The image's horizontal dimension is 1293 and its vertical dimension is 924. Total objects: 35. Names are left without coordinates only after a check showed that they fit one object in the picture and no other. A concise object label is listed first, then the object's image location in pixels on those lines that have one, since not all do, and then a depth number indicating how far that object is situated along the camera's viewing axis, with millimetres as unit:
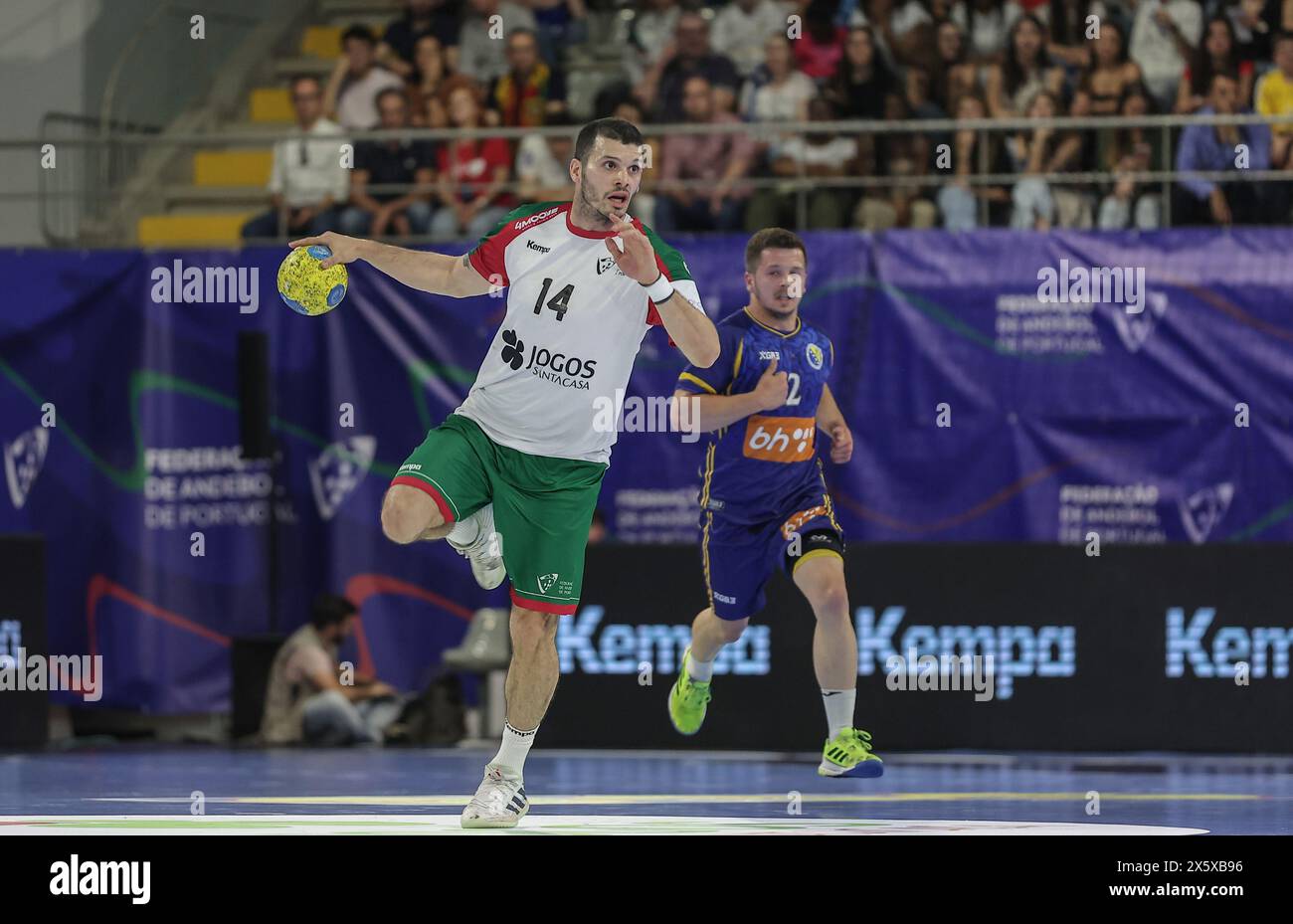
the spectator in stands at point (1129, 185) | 14688
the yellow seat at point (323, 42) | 18922
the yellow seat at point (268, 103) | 18422
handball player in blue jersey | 9508
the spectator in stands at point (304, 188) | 15203
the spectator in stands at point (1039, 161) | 14859
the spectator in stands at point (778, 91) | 15859
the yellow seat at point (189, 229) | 17031
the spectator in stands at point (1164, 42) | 15742
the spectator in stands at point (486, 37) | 17016
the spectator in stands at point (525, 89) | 16328
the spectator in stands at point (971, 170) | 15023
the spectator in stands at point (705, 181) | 14961
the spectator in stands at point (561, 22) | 17484
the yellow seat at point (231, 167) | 17859
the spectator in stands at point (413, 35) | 17047
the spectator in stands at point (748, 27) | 16906
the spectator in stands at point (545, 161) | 15352
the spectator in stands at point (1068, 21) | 16047
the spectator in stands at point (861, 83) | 15828
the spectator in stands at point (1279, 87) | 15133
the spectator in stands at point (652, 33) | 16938
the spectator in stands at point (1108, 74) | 15266
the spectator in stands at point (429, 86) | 16328
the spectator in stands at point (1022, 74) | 15672
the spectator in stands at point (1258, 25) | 15641
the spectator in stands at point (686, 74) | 15758
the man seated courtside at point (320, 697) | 13852
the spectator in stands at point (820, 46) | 16359
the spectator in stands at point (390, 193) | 15234
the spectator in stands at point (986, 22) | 16312
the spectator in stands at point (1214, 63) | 15500
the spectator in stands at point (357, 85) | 16688
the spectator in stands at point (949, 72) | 15727
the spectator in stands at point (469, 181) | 15172
